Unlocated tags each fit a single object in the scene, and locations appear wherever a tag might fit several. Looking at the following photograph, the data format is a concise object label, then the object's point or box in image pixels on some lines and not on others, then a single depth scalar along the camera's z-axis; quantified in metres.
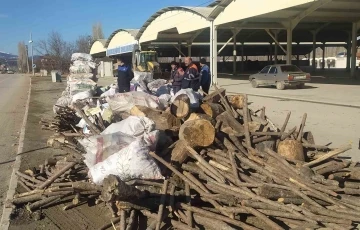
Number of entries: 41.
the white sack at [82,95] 11.75
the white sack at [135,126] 5.91
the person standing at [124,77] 11.10
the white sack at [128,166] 5.12
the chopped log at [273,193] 4.71
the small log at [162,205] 4.44
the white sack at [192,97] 7.90
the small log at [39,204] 5.43
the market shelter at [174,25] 28.28
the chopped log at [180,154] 5.76
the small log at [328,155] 5.42
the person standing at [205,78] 12.10
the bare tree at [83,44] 78.75
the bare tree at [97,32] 91.38
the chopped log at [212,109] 7.83
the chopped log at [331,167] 5.34
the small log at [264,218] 4.33
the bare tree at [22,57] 113.56
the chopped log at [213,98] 8.78
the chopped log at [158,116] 6.81
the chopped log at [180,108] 7.16
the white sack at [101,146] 5.44
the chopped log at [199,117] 6.96
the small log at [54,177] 5.69
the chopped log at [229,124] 7.02
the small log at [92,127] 7.10
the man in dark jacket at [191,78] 11.36
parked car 23.56
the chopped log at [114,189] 4.18
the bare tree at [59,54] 66.45
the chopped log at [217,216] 4.37
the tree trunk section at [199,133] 5.88
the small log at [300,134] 6.38
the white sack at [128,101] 7.78
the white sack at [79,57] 15.00
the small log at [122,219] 4.47
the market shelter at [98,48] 57.24
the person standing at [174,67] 12.15
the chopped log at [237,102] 8.98
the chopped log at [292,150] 5.80
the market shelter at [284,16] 22.27
